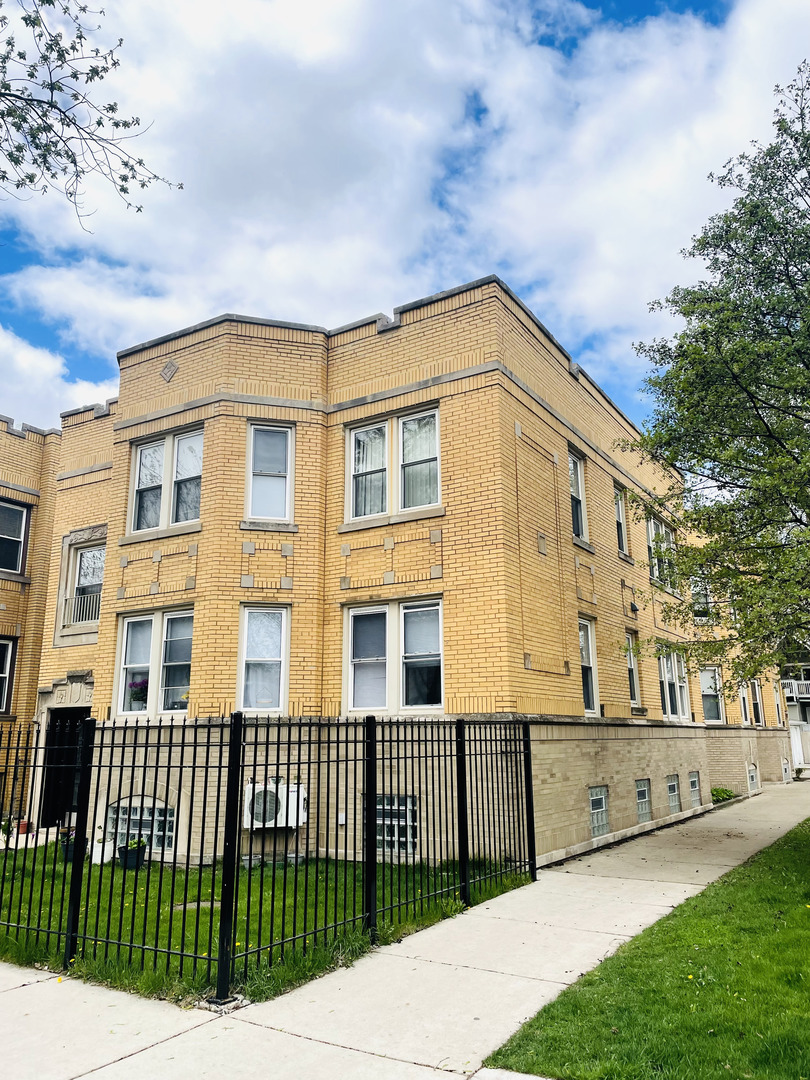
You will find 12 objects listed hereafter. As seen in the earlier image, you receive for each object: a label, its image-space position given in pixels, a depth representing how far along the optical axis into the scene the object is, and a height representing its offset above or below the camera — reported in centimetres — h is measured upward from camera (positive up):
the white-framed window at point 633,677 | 1727 +139
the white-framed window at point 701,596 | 1253 +229
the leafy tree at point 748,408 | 1123 +474
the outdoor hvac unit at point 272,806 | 1203 -84
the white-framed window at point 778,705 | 3320 +151
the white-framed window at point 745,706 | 2642 +119
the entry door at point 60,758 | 1542 -13
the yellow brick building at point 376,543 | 1253 +329
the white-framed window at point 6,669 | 1838 +180
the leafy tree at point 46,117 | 701 +543
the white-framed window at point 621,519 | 1794 +488
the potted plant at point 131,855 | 1120 -145
